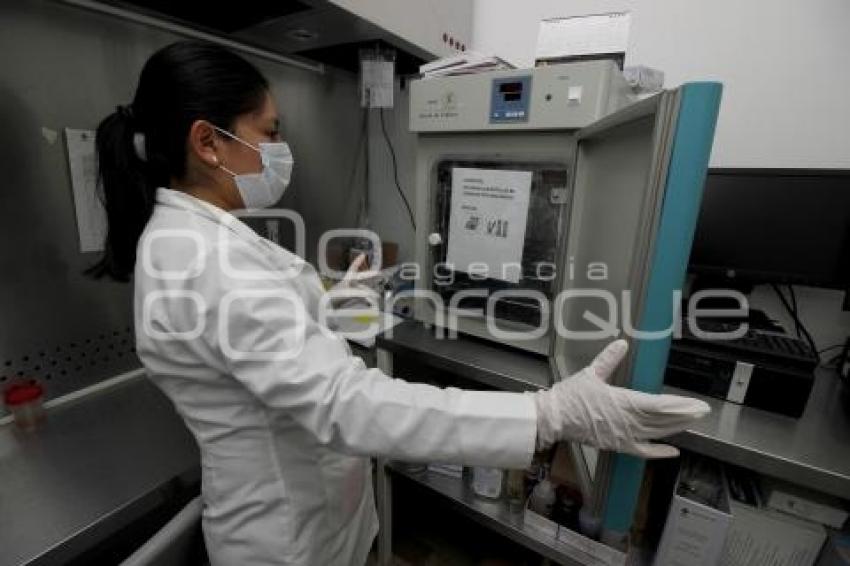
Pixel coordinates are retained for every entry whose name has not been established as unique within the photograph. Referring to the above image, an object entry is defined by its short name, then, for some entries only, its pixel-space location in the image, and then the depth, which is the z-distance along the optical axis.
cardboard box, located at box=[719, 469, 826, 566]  0.82
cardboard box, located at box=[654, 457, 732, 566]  0.85
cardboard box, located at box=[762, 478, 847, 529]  0.79
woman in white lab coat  0.58
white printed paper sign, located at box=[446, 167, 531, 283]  1.01
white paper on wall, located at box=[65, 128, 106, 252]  1.00
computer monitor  0.93
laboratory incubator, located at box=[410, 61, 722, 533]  0.48
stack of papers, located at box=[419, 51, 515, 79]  0.98
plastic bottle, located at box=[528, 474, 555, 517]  1.15
